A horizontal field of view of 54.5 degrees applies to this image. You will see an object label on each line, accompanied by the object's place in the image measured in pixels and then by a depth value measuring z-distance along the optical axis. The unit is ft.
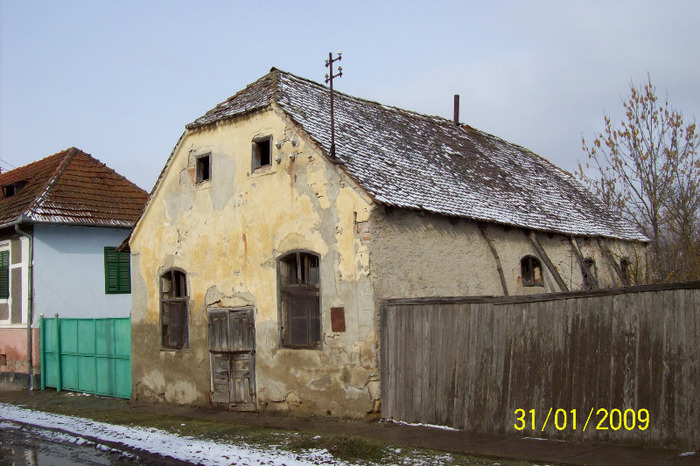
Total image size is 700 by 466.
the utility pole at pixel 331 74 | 36.68
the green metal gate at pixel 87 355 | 48.70
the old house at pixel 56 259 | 56.39
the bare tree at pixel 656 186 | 70.13
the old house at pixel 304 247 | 35.37
